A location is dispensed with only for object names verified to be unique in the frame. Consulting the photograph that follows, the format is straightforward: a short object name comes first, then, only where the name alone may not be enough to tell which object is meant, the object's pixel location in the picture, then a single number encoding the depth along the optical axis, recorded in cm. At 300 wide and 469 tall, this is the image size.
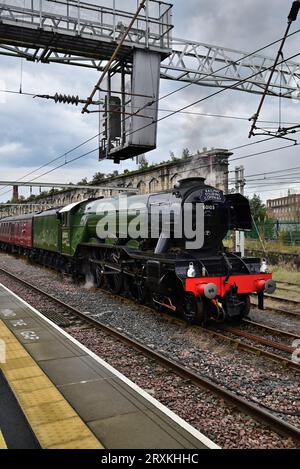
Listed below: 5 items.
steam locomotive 811
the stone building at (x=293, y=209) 2786
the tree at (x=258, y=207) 3198
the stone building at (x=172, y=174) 1684
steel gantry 1293
